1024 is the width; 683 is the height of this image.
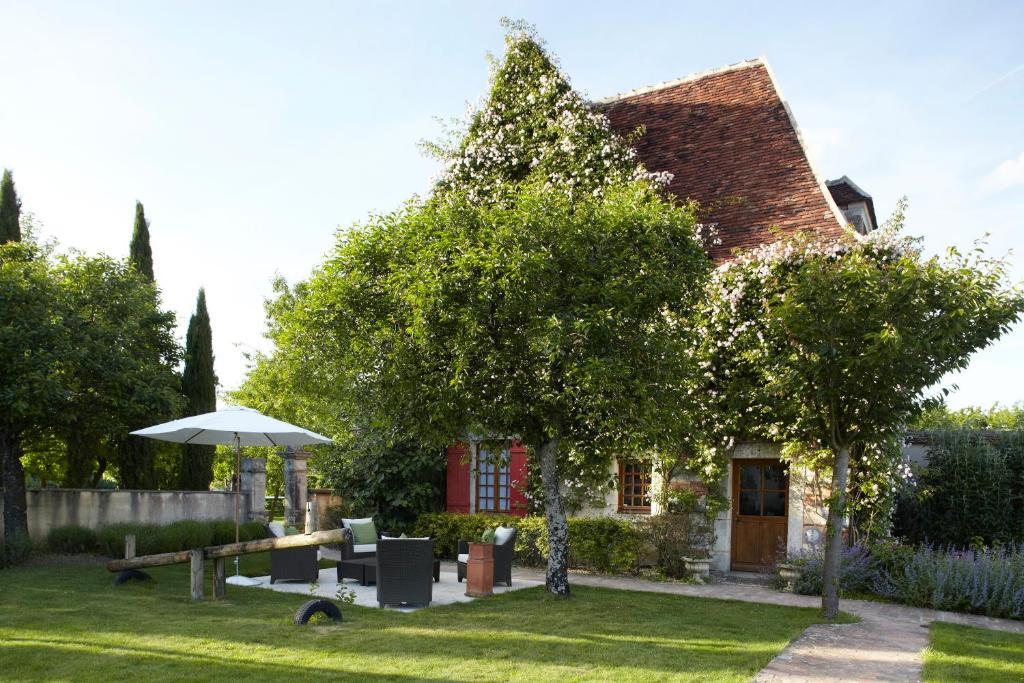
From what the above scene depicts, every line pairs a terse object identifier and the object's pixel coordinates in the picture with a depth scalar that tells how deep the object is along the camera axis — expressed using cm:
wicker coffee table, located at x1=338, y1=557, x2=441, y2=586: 1109
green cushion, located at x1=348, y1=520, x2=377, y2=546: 1282
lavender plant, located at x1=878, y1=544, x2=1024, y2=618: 1041
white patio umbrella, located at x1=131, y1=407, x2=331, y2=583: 1086
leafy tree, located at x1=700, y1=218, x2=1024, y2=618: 877
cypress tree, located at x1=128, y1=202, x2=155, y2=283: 2053
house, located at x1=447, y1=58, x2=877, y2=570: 1377
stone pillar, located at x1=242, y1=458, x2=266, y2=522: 1697
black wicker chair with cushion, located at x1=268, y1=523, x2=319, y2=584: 1145
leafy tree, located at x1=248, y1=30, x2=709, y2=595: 956
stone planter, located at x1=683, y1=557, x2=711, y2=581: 1301
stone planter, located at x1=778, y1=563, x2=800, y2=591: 1216
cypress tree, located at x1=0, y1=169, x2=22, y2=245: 1991
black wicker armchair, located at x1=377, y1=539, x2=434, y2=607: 955
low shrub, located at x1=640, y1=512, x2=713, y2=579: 1317
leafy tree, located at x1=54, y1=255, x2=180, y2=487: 1348
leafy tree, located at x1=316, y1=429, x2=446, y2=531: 1644
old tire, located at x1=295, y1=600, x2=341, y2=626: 829
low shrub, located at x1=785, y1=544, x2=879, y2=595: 1168
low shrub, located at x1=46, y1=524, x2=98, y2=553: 1410
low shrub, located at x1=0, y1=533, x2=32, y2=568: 1233
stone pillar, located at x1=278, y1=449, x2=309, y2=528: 1933
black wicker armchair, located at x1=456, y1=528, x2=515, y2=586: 1155
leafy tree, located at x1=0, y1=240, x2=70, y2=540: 1221
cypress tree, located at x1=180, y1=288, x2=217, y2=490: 1997
